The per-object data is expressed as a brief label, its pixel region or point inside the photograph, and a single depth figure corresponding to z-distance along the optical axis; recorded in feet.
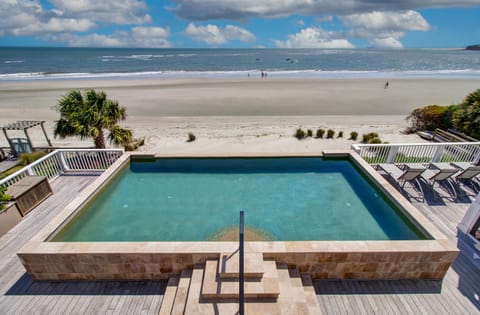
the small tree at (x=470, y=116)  29.32
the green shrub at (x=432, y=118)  42.78
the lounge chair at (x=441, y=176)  21.12
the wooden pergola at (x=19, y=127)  30.31
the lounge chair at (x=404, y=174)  21.18
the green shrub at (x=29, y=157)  28.89
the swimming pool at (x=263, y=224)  13.34
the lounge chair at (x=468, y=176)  21.20
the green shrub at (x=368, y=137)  40.39
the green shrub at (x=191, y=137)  42.07
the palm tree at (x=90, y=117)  27.68
